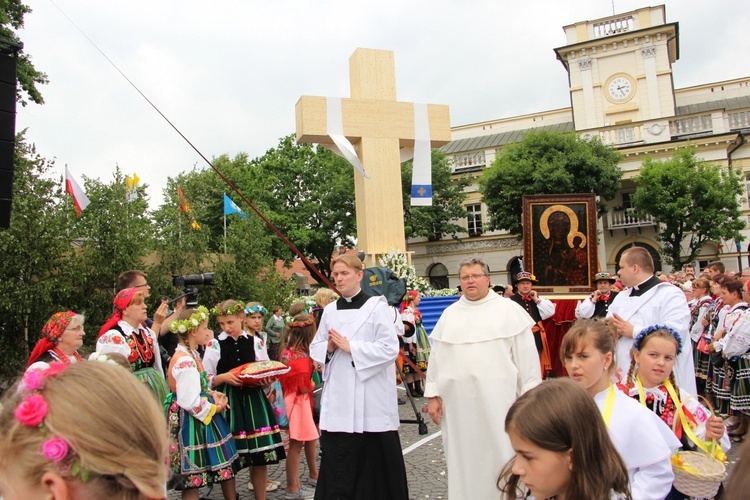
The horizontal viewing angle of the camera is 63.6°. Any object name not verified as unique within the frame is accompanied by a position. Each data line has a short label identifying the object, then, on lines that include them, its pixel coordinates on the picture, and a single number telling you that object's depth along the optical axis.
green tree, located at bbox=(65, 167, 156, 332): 10.84
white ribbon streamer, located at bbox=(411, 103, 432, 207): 15.06
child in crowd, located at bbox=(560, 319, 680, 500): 2.62
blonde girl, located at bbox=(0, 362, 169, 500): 1.33
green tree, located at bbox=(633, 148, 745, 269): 29.42
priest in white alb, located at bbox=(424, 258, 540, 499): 4.34
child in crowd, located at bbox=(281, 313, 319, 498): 5.49
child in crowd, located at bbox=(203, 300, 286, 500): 5.02
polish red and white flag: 13.46
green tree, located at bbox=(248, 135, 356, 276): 35.72
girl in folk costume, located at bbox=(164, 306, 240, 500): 4.52
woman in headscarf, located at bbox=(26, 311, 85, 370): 4.43
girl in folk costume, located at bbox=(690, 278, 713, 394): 8.48
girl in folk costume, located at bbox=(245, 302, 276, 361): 5.55
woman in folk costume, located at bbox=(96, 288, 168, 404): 4.66
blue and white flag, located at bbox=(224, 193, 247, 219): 20.60
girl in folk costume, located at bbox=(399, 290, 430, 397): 9.92
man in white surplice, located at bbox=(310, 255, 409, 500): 4.55
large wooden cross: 14.66
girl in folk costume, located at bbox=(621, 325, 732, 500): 3.29
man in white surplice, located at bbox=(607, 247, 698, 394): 5.20
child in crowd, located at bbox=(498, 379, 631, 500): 2.15
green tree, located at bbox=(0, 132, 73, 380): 9.35
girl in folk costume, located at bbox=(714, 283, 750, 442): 6.52
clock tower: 36.16
